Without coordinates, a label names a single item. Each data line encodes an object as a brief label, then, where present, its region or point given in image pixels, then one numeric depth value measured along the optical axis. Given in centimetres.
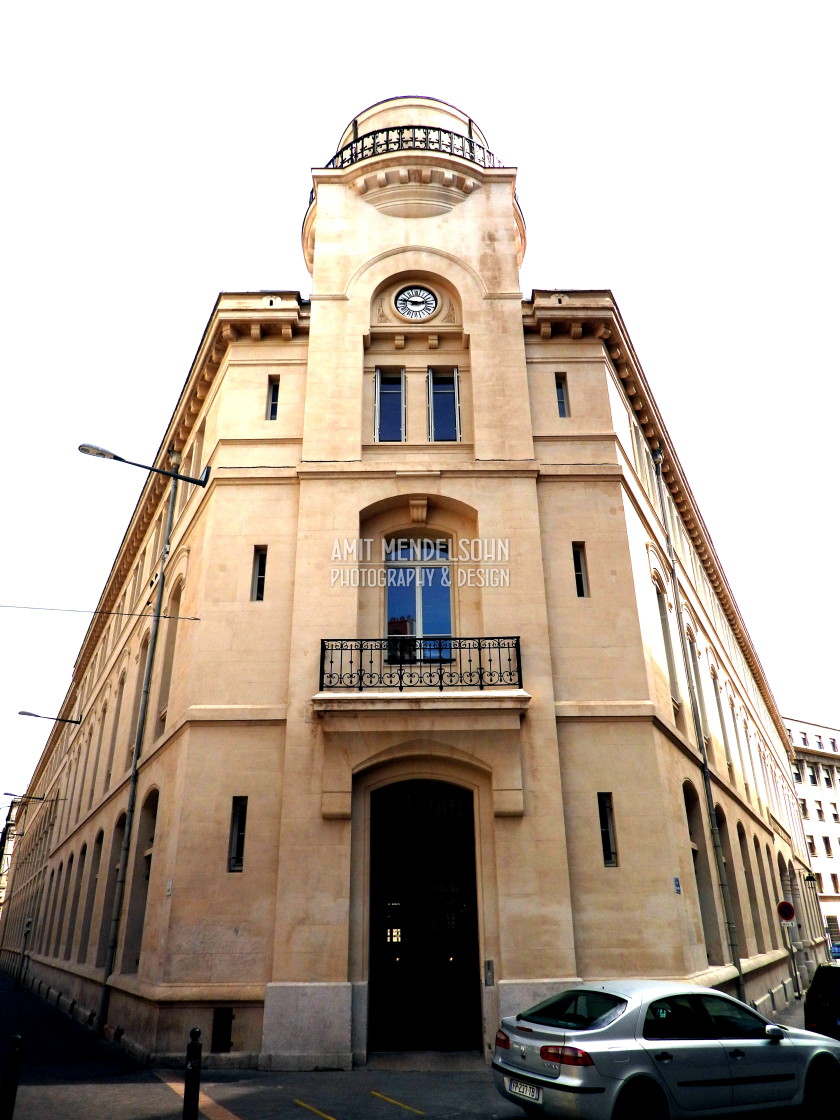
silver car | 773
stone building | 1321
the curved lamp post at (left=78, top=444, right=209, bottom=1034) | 1466
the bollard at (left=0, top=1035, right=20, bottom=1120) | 720
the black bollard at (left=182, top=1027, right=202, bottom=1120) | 786
